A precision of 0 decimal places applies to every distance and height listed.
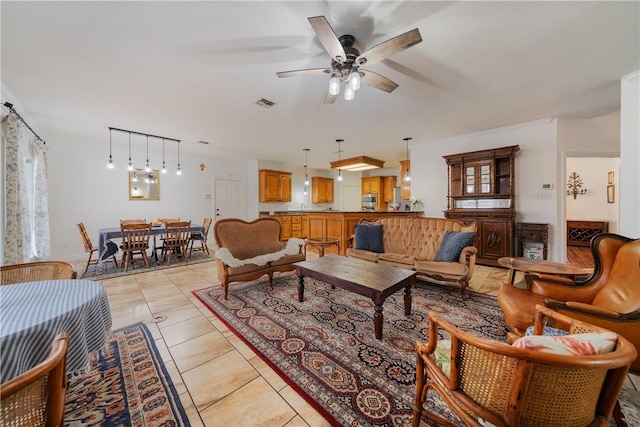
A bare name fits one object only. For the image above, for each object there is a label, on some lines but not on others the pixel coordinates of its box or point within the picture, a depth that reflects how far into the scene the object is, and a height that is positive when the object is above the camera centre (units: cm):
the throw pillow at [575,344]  81 -47
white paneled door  733 +38
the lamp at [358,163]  688 +143
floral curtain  298 +11
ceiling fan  167 +126
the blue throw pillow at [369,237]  405 -47
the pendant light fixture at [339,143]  540 +161
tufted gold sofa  303 -62
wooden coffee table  213 -70
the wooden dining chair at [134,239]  426 -52
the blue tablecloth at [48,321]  94 -50
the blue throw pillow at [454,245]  316 -47
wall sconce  664 +67
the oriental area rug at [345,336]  146 -115
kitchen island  526 -25
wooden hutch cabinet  446 +25
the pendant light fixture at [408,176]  604 +88
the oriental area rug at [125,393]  134 -117
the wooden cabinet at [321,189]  903 +82
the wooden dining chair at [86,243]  424 -57
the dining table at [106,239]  416 -50
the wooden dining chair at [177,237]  472 -54
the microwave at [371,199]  890 +42
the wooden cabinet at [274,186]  766 +83
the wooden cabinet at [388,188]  880 +84
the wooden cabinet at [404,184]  678 +77
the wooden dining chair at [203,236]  541 -58
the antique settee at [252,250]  304 -59
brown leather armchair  151 -65
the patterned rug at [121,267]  399 -107
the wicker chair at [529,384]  78 -64
